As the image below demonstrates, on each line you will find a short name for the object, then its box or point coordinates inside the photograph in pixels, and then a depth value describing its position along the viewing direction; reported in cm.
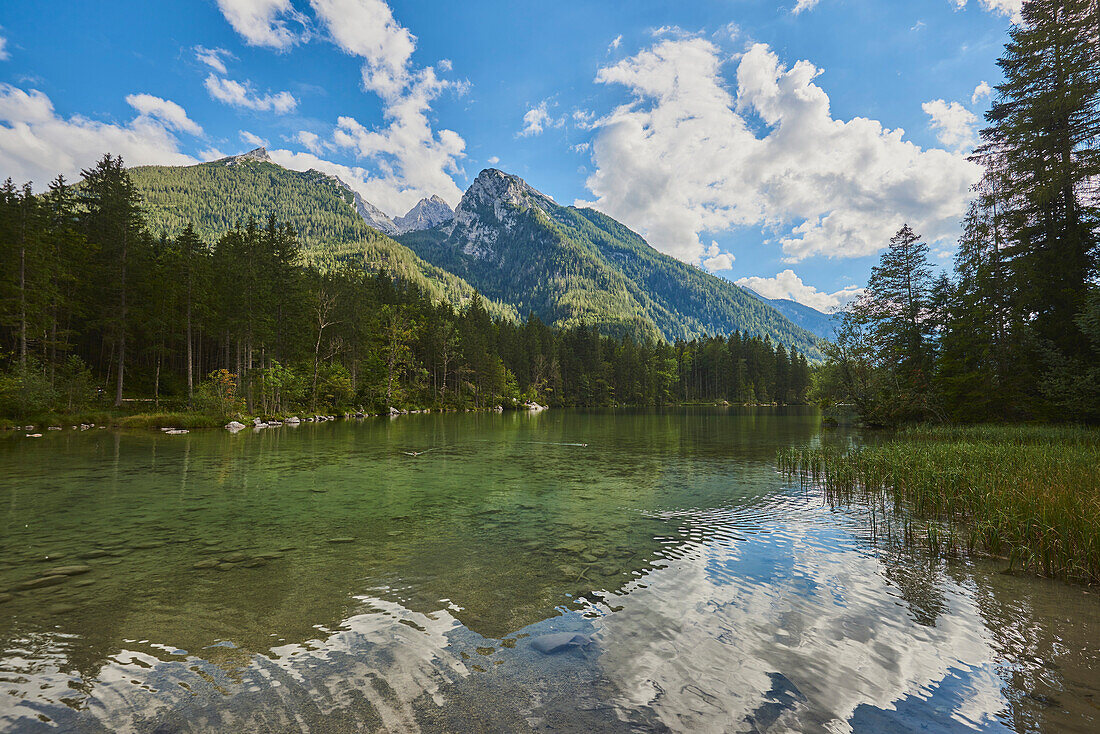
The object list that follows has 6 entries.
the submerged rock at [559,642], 551
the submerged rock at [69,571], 779
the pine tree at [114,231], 4316
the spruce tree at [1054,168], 2438
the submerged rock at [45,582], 722
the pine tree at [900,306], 4062
